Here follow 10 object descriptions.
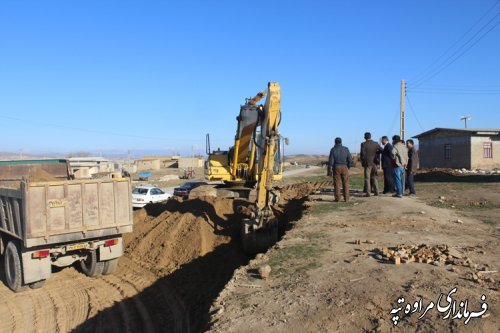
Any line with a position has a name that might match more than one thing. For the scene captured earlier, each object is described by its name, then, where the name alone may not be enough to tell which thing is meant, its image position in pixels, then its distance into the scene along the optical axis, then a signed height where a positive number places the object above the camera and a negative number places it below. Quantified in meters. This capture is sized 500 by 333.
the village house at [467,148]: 32.69 +0.46
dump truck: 8.70 -1.28
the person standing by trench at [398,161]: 12.98 -0.15
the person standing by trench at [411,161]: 13.57 -0.16
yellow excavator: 10.27 -0.15
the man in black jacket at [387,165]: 13.43 -0.27
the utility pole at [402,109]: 29.62 +3.10
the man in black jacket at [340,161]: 12.38 -0.11
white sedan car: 25.27 -1.97
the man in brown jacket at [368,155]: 13.34 +0.04
